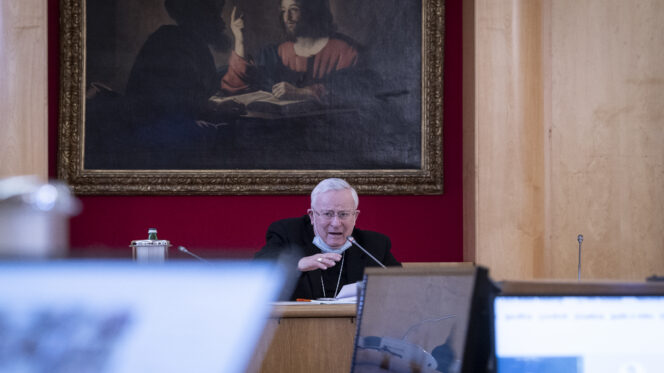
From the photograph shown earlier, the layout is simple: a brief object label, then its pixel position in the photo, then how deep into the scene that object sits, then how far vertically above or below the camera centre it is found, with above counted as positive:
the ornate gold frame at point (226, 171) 9.84 +0.12
